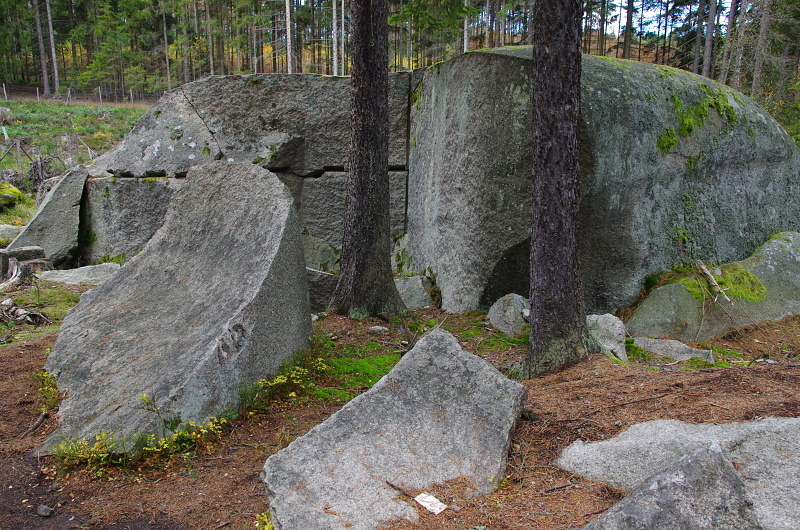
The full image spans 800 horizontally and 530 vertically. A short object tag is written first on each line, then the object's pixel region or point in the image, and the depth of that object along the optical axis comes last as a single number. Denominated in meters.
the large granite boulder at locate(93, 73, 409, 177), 9.04
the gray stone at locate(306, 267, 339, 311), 7.29
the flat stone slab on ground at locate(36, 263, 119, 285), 8.53
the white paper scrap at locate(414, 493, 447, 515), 2.68
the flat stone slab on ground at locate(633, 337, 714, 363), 5.58
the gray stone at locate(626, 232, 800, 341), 6.34
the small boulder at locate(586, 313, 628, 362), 5.48
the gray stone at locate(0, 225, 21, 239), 11.00
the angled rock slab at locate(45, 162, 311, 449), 3.82
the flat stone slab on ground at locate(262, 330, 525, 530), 2.68
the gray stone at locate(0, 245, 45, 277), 8.73
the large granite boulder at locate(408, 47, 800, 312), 6.40
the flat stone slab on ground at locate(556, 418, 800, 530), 2.22
